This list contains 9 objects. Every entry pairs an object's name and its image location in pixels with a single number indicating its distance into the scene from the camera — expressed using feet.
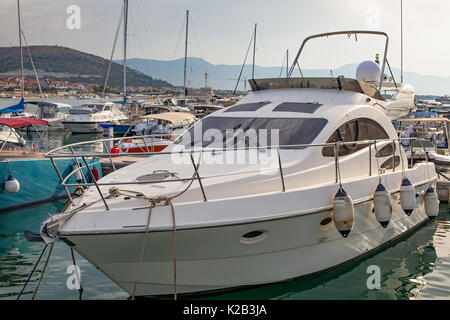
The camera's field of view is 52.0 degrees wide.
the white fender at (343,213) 19.93
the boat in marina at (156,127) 60.08
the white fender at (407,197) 24.93
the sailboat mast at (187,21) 140.67
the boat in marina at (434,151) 36.06
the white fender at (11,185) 36.91
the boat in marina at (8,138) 43.91
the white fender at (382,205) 22.49
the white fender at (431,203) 29.25
